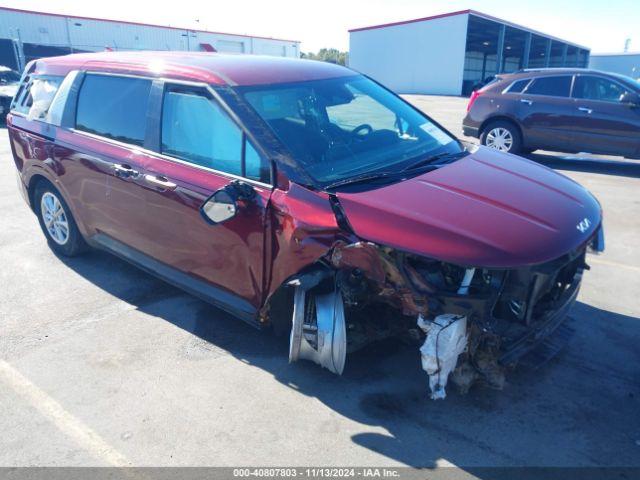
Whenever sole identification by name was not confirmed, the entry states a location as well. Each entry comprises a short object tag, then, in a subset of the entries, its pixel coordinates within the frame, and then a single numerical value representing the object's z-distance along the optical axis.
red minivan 2.72
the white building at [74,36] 31.72
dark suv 8.62
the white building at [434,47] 34.97
